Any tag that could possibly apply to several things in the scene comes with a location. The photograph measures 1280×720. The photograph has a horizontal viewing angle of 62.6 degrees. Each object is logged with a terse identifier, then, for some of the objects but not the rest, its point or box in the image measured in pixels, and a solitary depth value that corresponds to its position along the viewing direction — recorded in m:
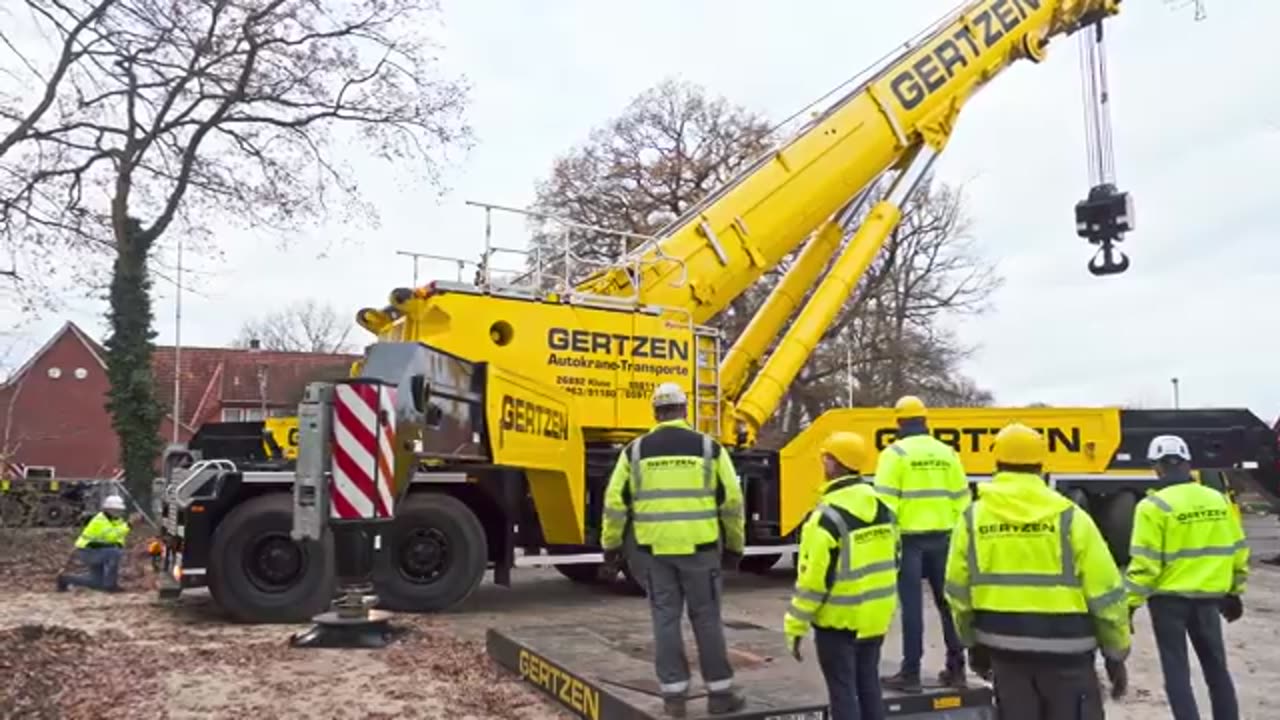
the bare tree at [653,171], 31.80
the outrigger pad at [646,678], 5.49
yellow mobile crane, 8.73
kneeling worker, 12.28
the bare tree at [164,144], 18.52
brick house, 42.19
